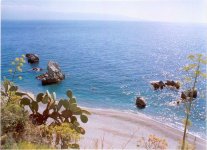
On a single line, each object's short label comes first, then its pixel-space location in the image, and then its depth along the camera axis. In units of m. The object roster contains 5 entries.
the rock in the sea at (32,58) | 32.93
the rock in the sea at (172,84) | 24.72
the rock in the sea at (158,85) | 24.56
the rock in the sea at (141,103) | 20.46
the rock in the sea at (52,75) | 24.98
